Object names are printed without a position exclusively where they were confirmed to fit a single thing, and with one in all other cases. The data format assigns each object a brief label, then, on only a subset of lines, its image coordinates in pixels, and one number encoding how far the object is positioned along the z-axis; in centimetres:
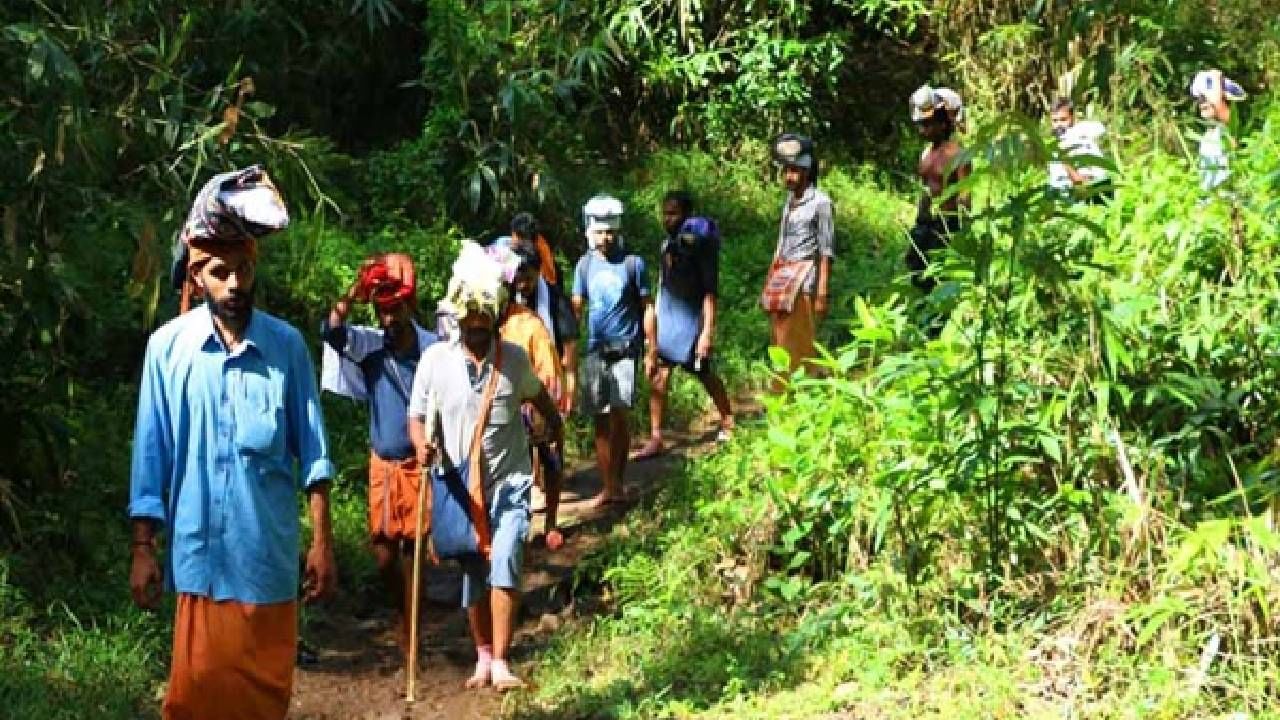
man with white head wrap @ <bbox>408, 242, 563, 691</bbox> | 697
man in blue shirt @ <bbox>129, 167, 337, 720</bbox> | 508
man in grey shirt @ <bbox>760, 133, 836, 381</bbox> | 973
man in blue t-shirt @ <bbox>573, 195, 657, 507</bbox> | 956
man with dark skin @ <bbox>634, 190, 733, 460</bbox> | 1009
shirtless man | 891
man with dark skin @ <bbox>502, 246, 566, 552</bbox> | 823
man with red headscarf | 738
